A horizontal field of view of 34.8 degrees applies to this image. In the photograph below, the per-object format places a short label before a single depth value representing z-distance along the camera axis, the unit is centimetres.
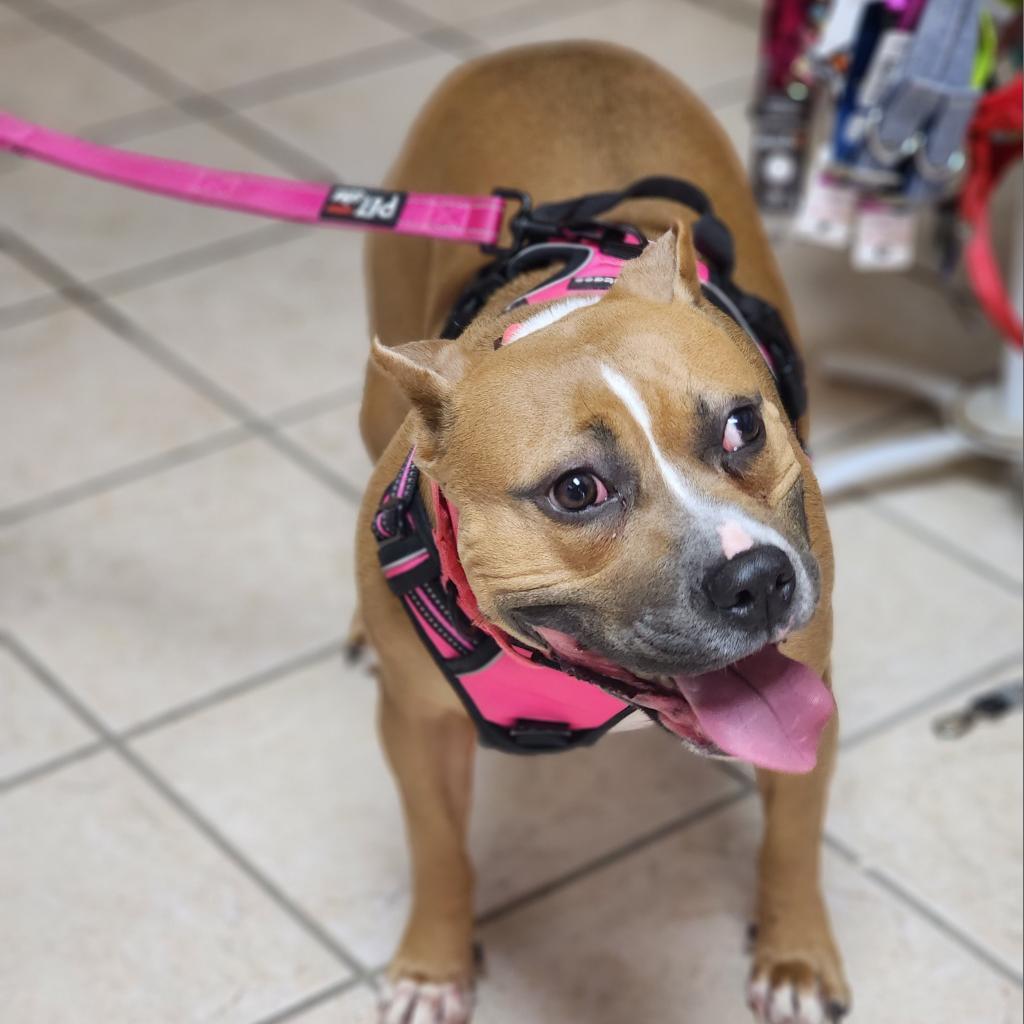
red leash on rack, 260
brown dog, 153
